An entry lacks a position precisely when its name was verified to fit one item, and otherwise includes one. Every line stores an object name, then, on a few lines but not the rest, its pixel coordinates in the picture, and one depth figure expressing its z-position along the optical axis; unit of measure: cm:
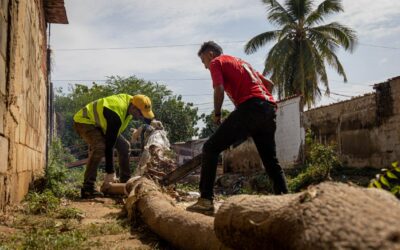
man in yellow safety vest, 622
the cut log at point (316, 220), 130
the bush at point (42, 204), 451
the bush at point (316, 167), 1070
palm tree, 2272
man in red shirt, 388
